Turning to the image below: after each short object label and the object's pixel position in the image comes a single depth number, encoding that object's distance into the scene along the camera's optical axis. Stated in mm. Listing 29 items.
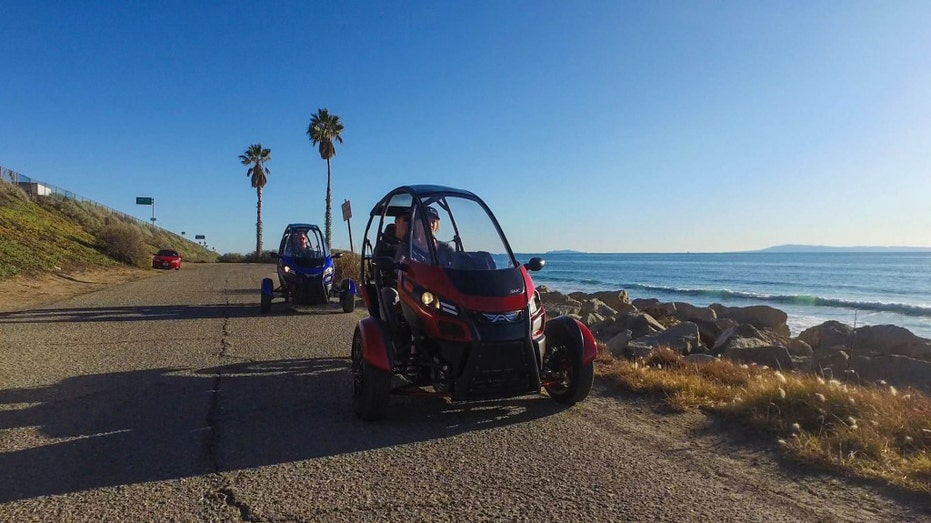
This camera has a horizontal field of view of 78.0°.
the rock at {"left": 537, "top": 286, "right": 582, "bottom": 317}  17380
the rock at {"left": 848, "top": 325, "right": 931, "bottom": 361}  14137
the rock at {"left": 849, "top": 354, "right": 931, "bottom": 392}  10266
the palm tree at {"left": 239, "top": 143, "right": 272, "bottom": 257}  61188
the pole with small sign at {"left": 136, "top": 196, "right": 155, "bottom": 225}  64544
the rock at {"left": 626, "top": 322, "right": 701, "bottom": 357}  10804
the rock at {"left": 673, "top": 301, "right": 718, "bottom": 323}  20312
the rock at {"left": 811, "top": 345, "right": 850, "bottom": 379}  10961
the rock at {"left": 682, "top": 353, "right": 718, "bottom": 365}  8293
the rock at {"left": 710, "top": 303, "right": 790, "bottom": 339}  18658
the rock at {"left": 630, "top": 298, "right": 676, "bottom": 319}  21680
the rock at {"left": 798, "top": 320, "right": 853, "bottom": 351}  16281
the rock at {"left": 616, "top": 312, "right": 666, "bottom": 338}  15469
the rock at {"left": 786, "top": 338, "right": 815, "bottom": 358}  14695
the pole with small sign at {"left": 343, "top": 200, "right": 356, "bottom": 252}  17719
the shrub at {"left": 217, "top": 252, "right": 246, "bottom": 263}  65475
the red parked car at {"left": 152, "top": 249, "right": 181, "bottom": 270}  38031
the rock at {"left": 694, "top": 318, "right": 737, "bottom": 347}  16491
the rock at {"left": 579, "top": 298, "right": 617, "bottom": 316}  20819
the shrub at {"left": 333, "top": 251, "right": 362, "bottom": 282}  19688
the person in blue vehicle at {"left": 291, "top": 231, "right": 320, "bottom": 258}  13695
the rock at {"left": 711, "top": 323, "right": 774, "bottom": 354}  13141
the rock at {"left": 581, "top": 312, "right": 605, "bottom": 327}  17125
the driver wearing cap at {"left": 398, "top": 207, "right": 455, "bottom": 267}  5172
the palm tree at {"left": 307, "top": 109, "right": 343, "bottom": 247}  45094
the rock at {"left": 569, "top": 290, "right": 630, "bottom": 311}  25453
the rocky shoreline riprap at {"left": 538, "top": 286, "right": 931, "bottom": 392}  10898
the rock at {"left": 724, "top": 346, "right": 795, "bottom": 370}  10992
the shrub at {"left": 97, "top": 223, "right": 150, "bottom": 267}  37062
